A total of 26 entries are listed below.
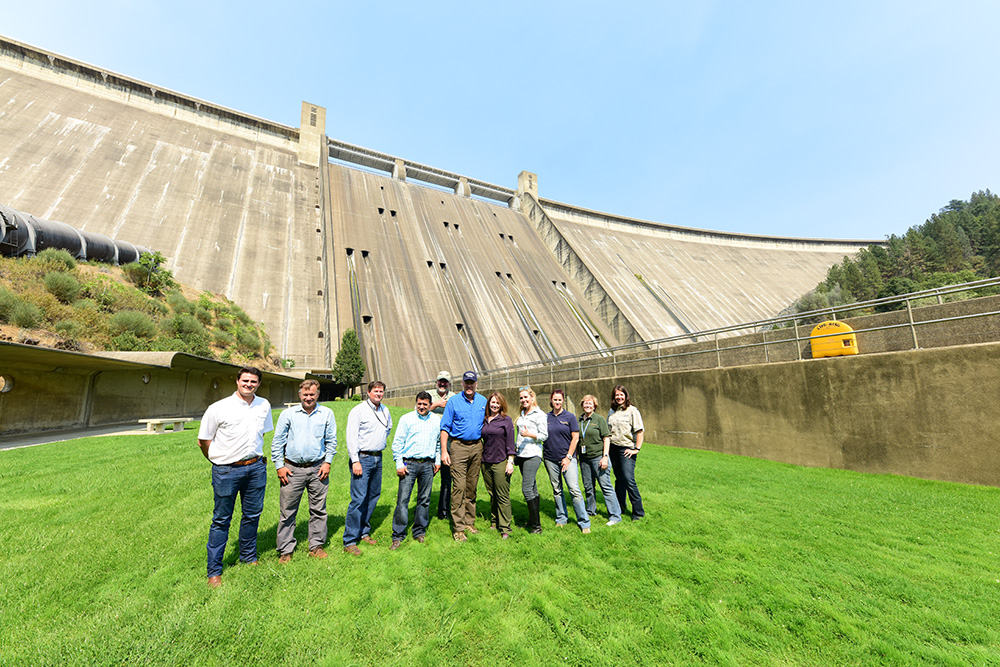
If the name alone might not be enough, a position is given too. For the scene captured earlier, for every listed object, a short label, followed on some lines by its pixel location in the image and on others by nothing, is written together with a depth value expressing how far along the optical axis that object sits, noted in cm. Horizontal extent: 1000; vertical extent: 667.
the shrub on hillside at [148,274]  2230
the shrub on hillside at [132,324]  1745
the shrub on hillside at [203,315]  2298
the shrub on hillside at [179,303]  2230
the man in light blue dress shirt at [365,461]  444
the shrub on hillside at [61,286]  1706
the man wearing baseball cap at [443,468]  533
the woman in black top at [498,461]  495
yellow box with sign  887
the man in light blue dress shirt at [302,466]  414
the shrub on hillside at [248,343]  2384
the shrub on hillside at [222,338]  2247
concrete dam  3012
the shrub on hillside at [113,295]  1844
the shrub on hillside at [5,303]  1480
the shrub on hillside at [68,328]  1568
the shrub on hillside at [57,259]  1819
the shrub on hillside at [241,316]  2608
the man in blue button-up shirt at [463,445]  493
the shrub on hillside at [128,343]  1695
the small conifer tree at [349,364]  2773
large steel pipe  1805
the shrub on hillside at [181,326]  2009
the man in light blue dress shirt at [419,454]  471
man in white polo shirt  367
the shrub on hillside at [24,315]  1492
